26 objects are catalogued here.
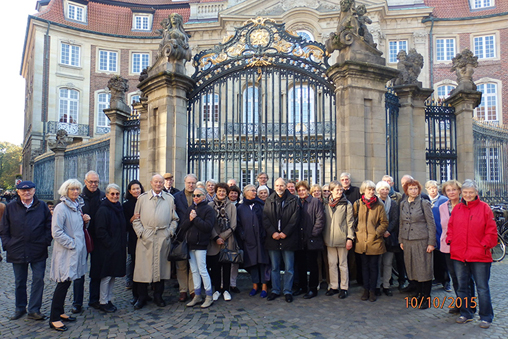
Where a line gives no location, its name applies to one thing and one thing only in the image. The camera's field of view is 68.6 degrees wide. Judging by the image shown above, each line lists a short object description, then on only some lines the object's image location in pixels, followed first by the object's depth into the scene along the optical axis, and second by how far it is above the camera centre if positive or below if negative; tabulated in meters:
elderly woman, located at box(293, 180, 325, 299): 5.56 -0.72
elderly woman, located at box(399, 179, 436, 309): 5.14 -0.69
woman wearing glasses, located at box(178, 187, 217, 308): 5.14 -0.62
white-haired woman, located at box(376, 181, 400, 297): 5.64 -0.69
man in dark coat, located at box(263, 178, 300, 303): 5.51 -0.60
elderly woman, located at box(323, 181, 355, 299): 5.55 -0.66
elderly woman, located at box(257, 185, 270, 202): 6.10 -0.05
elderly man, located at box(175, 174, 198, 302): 5.48 -1.08
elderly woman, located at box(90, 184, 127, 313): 4.95 -0.82
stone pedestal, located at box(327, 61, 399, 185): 7.44 +1.47
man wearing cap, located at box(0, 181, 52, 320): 4.65 -0.63
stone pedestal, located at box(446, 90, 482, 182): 8.97 +1.46
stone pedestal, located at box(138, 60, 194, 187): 8.27 +1.59
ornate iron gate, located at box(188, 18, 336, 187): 8.17 +2.68
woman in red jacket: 4.41 -0.68
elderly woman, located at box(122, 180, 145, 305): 5.77 -0.31
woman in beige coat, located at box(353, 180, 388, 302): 5.38 -0.65
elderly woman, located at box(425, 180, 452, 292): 5.59 -0.73
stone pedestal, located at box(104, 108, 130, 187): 9.84 +1.31
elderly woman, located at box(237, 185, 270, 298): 5.67 -0.74
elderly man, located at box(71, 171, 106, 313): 4.96 -0.33
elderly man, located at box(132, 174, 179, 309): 5.11 -0.70
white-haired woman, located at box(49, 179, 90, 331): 4.45 -0.72
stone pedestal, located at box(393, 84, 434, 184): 8.55 +1.40
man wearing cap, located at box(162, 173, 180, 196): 6.43 +0.10
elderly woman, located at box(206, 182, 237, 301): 5.48 -0.70
